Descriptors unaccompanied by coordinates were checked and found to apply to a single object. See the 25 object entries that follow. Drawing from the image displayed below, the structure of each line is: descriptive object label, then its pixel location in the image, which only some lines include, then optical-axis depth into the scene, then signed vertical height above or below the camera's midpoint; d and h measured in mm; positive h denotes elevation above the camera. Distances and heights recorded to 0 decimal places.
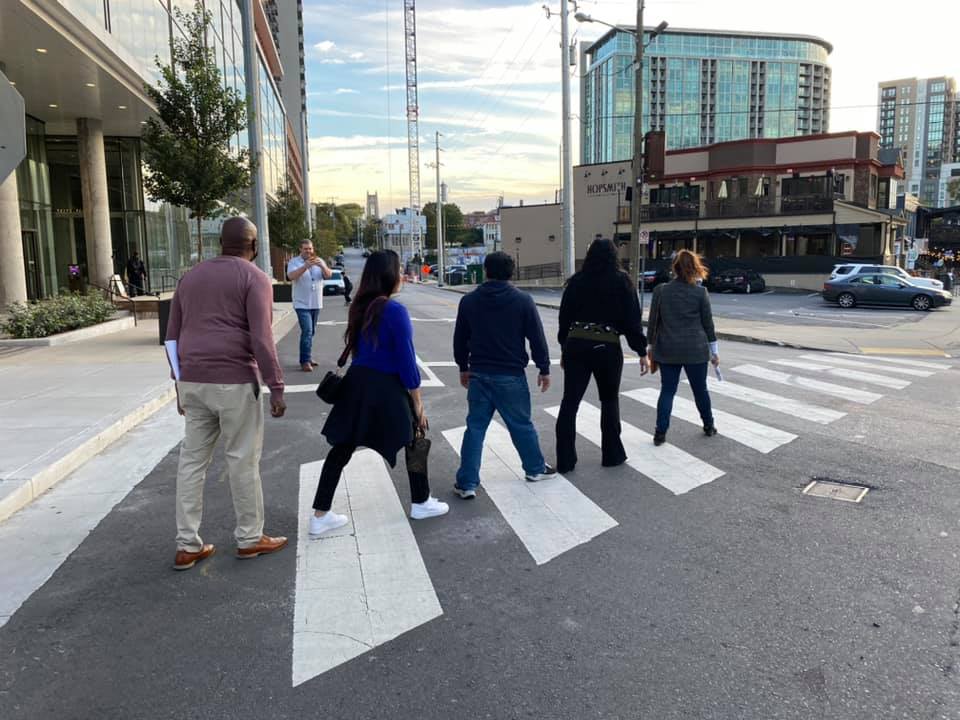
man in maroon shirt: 4129 -652
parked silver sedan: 26750 -1739
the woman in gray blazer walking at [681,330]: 6953 -777
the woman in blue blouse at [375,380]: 4629 -803
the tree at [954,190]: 93212 +7116
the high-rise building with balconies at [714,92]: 123062 +27712
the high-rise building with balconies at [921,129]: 157375 +27607
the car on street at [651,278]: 42019 -1660
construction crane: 162000 +33496
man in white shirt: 11086 -561
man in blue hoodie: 5434 -757
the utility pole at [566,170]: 27844 +3195
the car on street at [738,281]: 40844 -1811
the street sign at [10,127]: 4410 +802
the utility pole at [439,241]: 61762 +1024
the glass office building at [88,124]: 15766 +4464
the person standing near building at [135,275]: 25688 -616
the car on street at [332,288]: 39512 -1839
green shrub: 14305 -1182
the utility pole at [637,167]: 25484 +2952
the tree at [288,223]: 48125 +2161
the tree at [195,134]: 16047 +2754
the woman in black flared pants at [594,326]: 5977 -623
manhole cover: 5539 -1890
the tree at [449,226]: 179000 +6845
